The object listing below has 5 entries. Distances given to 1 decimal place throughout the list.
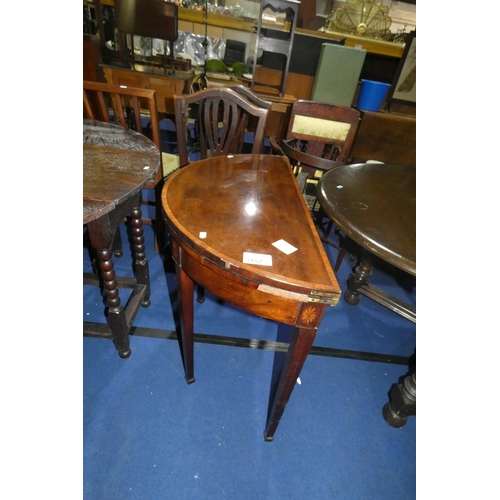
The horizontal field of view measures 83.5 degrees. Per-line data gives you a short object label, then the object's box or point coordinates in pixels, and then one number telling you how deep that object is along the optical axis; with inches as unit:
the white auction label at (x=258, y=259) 27.2
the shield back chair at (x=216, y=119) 57.2
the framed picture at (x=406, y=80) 107.5
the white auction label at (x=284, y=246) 29.8
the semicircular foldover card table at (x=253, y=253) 26.6
